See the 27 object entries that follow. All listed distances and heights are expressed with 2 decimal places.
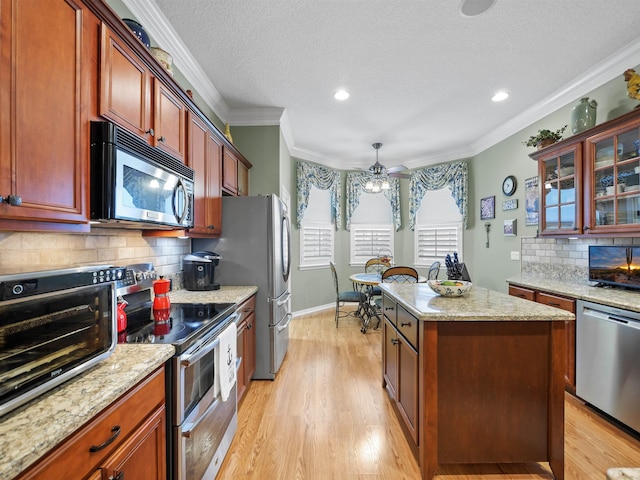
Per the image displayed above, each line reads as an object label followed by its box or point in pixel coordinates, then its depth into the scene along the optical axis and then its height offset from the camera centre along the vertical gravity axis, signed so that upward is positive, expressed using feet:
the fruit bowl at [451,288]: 6.54 -1.10
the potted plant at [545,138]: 10.07 +3.49
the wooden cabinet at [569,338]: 7.80 -2.60
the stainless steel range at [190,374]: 4.20 -2.15
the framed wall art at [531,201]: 11.82 +1.55
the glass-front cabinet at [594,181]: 7.52 +1.68
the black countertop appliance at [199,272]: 8.18 -0.96
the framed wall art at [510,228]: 13.04 +0.49
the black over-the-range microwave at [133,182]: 4.03 +0.88
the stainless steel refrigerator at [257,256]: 9.20 -0.56
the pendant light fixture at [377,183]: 14.55 +2.73
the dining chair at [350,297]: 14.76 -2.94
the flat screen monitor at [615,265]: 7.61 -0.70
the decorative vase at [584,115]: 8.88 +3.75
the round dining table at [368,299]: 13.75 -3.06
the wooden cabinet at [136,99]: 4.30 +2.41
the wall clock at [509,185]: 13.12 +2.41
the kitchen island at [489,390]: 5.27 -2.71
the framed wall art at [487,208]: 14.57 +1.56
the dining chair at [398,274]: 13.07 -1.57
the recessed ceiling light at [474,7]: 6.54 +5.22
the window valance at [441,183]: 16.38 +3.25
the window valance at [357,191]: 19.04 +3.05
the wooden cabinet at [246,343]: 7.75 -2.95
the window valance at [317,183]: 16.55 +3.25
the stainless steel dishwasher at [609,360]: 6.35 -2.78
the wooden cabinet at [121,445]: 2.49 -2.06
